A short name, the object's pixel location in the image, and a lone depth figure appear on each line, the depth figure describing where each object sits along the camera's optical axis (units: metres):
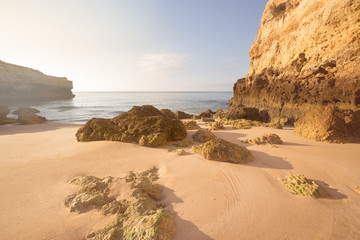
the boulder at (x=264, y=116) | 10.47
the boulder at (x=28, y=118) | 10.20
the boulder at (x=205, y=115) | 12.93
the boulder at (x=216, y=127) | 6.46
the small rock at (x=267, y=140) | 4.35
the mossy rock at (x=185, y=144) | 4.24
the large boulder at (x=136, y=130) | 4.33
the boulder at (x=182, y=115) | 12.42
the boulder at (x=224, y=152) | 3.10
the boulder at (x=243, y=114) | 9.08
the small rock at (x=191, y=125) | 6.62
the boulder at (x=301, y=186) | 2.11
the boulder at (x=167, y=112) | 7.00
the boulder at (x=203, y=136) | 4.61
